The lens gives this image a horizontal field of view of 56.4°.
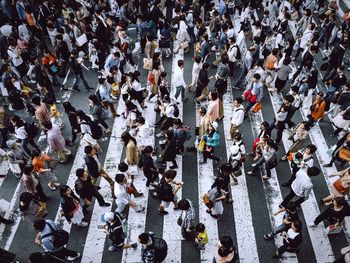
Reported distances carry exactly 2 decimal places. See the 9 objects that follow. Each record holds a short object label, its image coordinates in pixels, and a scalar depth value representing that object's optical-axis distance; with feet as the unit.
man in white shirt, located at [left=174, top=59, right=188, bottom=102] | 35.93
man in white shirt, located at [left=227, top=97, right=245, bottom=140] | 31.22
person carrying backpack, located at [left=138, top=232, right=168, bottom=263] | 21.05
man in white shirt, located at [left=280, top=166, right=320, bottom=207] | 24.75
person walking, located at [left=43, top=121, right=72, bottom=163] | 28.72
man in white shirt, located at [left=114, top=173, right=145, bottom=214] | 23.94
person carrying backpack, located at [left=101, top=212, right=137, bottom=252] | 21.79
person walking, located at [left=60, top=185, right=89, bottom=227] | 23.25
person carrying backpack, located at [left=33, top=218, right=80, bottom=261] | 21.20
